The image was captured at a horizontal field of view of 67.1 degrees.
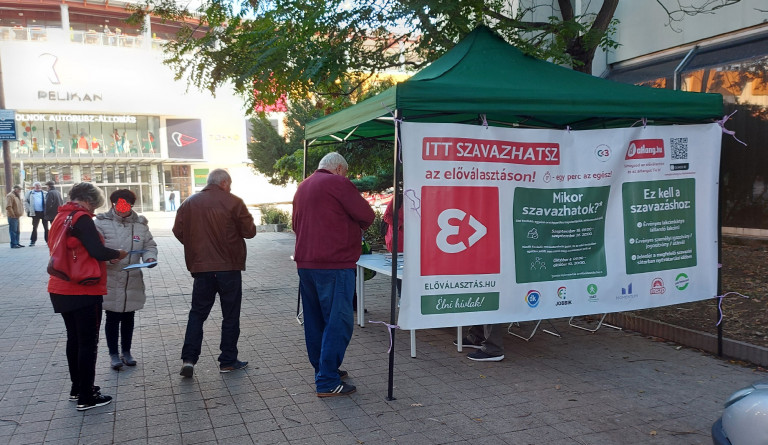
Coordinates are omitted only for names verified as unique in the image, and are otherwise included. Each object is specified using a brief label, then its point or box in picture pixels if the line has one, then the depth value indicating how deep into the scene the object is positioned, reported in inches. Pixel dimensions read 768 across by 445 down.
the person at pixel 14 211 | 624.1
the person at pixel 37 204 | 637.3
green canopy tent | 171.2
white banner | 171.5
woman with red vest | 159.0
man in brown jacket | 190.1
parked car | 98.0
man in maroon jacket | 171.0
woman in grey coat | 193.9
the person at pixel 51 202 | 634.8
